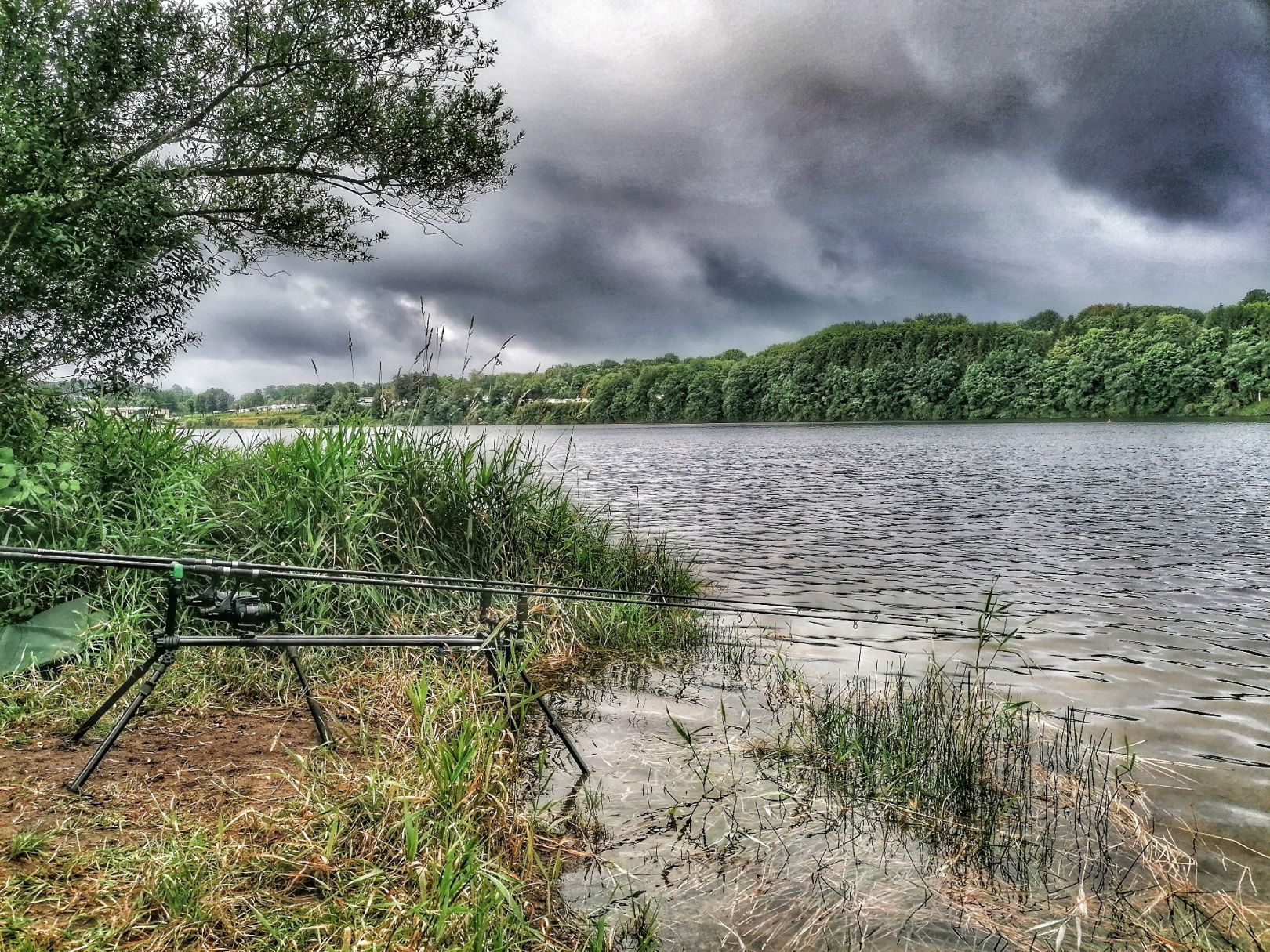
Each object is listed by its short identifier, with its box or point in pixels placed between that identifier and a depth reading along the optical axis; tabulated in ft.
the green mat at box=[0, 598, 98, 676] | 15.90
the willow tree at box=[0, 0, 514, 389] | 22.34
